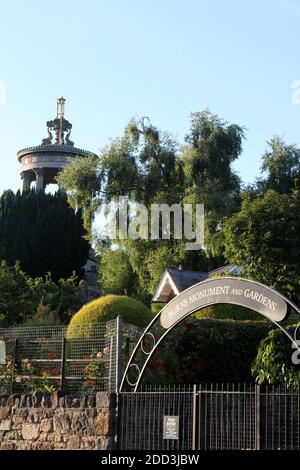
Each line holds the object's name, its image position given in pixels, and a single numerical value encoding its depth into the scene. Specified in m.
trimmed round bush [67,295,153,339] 20.45
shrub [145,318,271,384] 18.09
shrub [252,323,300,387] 12.98
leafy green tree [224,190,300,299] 29.28
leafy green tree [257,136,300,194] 45.09
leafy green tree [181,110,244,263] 40.38
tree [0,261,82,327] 32.41
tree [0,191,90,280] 48.41
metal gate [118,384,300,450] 12.34
